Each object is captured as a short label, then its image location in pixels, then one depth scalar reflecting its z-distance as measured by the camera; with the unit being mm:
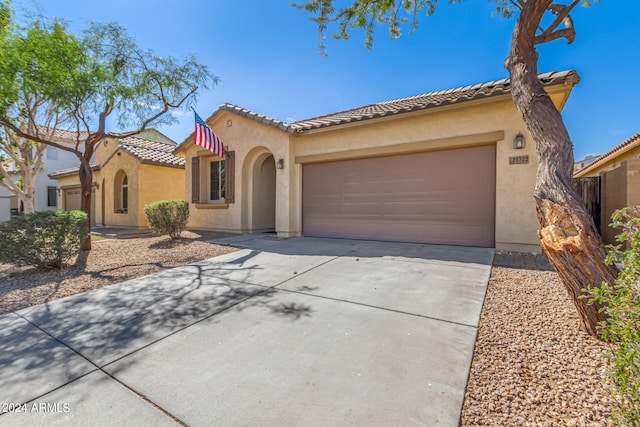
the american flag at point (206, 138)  9062
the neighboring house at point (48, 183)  23422
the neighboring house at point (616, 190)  6188
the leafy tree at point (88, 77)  6230
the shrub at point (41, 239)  5246
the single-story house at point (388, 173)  6867
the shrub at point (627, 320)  1510
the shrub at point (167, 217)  9141
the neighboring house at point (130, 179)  13586
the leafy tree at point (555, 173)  2848
